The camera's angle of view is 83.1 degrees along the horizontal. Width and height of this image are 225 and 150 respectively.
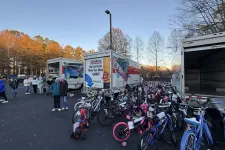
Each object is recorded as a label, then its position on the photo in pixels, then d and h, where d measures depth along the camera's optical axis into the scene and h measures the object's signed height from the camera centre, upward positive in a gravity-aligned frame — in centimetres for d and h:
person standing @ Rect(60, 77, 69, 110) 584 -57
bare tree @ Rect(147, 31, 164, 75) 3294 +797
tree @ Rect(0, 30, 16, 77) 2514 +634
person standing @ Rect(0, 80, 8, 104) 764 -79
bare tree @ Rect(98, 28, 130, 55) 2622 +718
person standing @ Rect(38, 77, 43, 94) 1146 -89
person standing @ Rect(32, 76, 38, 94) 1130 -70
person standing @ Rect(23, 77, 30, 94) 1120 -66
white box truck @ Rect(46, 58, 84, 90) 990 +41
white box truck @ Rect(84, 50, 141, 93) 630 +28
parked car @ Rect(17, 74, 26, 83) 2478 -56
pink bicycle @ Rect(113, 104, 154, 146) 293 -125
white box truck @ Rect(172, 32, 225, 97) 360 +81
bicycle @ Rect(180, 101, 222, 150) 232 -109
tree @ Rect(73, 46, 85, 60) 3780 +667
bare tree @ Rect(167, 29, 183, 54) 2656 +722
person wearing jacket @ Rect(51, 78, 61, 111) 584 -68
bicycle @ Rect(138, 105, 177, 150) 253 -121
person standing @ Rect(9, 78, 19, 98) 911 -65
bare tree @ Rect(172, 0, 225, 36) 824 +408
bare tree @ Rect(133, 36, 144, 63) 3322 +709
